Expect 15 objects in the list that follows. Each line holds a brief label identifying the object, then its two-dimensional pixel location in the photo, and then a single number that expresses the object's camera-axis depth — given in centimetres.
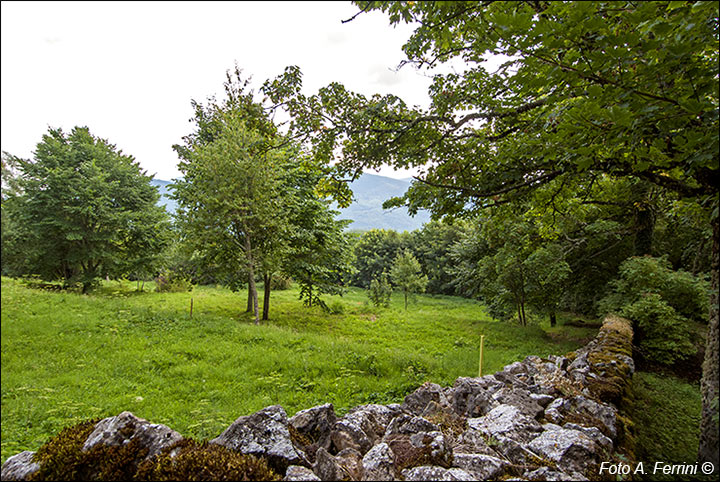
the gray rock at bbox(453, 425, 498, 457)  265
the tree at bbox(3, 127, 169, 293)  1367
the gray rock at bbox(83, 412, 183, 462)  229
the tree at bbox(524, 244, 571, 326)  953
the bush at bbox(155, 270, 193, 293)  2173
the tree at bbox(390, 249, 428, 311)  2238
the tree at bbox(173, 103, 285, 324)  1122
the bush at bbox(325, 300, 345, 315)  1617
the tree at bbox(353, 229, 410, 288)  4059
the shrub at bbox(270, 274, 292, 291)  2543
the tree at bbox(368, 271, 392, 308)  2108
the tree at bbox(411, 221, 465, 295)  3472
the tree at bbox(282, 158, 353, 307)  1361
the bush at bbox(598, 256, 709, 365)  722
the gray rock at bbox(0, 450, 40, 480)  203
